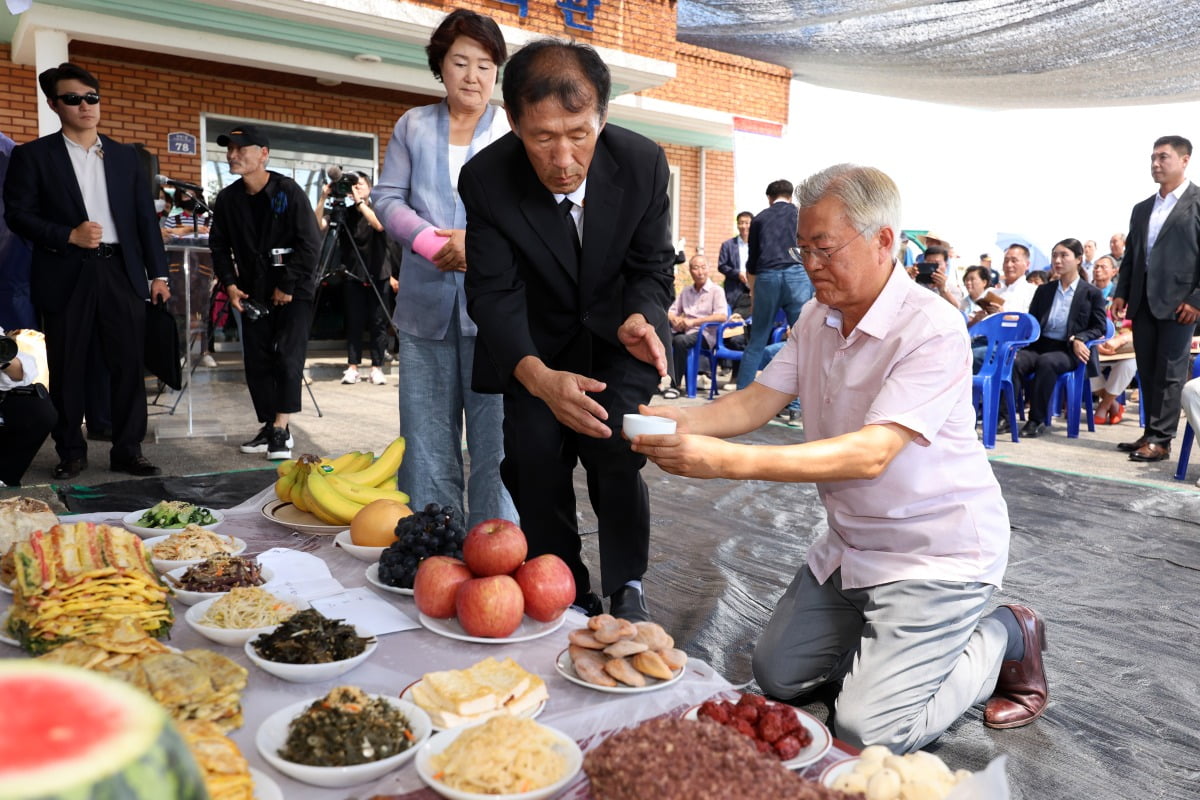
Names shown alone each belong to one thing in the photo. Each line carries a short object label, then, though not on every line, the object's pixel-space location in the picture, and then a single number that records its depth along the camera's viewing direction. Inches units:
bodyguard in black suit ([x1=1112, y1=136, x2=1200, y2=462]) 241.8
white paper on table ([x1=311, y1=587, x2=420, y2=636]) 67.6
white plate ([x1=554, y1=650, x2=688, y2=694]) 58.0
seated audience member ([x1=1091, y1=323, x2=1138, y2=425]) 343.6
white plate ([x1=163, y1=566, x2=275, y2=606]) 67.8
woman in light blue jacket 119.0
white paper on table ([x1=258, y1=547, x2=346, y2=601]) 73.7
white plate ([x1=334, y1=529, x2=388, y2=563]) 83.4
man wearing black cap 217.5
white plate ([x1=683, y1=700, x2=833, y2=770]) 49.9
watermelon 16.8
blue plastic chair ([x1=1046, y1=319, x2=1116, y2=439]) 314.0
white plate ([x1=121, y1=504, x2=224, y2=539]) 85.4
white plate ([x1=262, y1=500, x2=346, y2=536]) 93.0
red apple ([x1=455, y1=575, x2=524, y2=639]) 64.9
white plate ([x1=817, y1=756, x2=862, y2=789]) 47.6
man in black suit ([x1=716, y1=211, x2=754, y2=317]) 427.2
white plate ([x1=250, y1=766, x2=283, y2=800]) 41.5
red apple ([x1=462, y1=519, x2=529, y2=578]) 69.3
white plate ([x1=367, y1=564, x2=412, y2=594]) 74.4
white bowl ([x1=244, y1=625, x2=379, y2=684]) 55.1
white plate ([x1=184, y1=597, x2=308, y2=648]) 61.1
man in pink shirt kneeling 74.6
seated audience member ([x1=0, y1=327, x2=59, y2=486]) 173.3
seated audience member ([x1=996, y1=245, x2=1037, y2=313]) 339.3
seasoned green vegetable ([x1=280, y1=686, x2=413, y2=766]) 45.7
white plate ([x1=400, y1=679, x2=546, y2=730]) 54.1
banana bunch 93.4
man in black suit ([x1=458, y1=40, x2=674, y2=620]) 95.1
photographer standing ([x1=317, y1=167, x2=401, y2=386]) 358.6
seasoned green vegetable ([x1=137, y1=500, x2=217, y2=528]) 88.4
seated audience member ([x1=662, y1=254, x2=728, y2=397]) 396.5
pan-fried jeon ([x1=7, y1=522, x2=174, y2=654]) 55.2
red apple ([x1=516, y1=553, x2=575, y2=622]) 67.9
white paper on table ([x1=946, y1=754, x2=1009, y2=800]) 41.3
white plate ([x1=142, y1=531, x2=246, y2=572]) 74.2
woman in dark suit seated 305.9
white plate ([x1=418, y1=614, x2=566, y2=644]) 65.4
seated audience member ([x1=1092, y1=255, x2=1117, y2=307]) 414.3
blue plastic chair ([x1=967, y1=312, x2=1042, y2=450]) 281.1
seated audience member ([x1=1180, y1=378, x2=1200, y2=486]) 201.9
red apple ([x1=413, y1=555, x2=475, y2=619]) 68.2
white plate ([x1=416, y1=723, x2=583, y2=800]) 42.3
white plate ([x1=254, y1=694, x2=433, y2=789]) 44.4
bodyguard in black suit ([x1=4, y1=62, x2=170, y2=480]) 184.9
